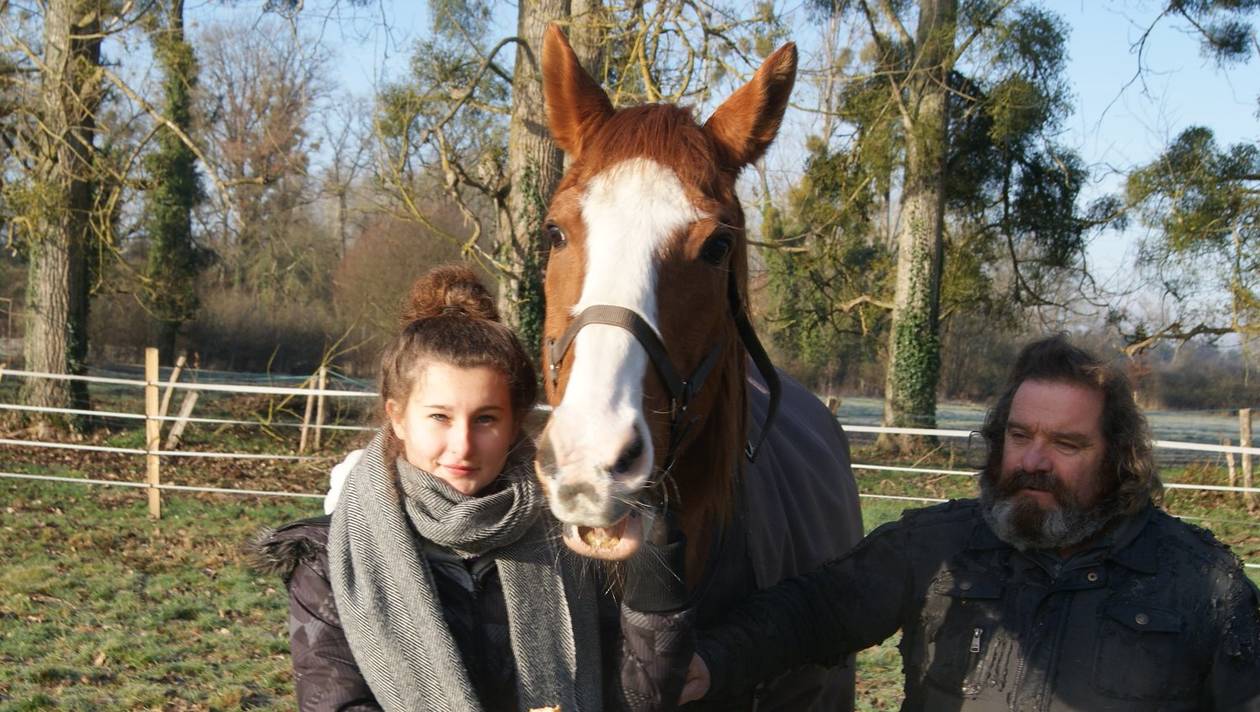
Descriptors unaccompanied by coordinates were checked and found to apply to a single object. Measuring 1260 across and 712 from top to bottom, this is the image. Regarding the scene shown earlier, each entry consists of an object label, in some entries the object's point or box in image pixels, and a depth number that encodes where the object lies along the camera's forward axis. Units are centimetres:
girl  165
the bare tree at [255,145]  2456
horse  141
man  175
